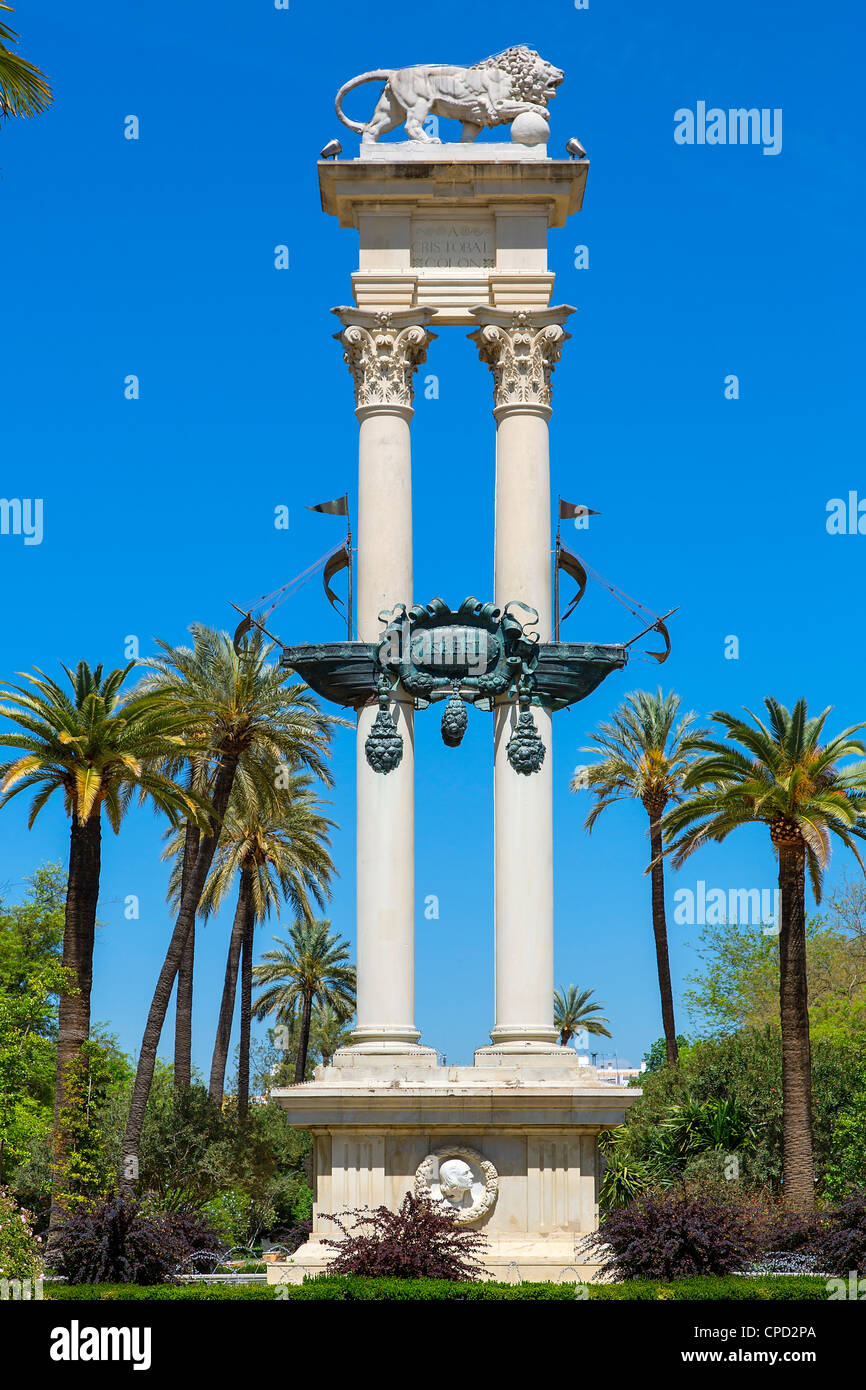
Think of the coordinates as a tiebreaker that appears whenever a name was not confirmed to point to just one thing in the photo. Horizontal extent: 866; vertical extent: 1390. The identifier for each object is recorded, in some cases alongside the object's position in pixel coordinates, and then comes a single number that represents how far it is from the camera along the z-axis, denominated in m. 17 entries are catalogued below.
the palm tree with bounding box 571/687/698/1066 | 54.50
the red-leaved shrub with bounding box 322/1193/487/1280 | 23.08
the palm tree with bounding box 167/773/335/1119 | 53.44
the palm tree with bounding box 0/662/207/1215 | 36.91
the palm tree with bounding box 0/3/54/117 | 19.64
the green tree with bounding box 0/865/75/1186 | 38.59
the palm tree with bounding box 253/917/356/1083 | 74.94
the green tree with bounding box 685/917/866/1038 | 60.31
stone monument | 26.00
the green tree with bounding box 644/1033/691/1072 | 101.31
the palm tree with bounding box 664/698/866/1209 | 39.06
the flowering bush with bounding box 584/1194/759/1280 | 23.91
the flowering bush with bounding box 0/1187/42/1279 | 23.62
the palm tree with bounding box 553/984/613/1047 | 88.75
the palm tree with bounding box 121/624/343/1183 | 44.34
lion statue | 30.28
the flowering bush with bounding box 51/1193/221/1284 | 24.64
